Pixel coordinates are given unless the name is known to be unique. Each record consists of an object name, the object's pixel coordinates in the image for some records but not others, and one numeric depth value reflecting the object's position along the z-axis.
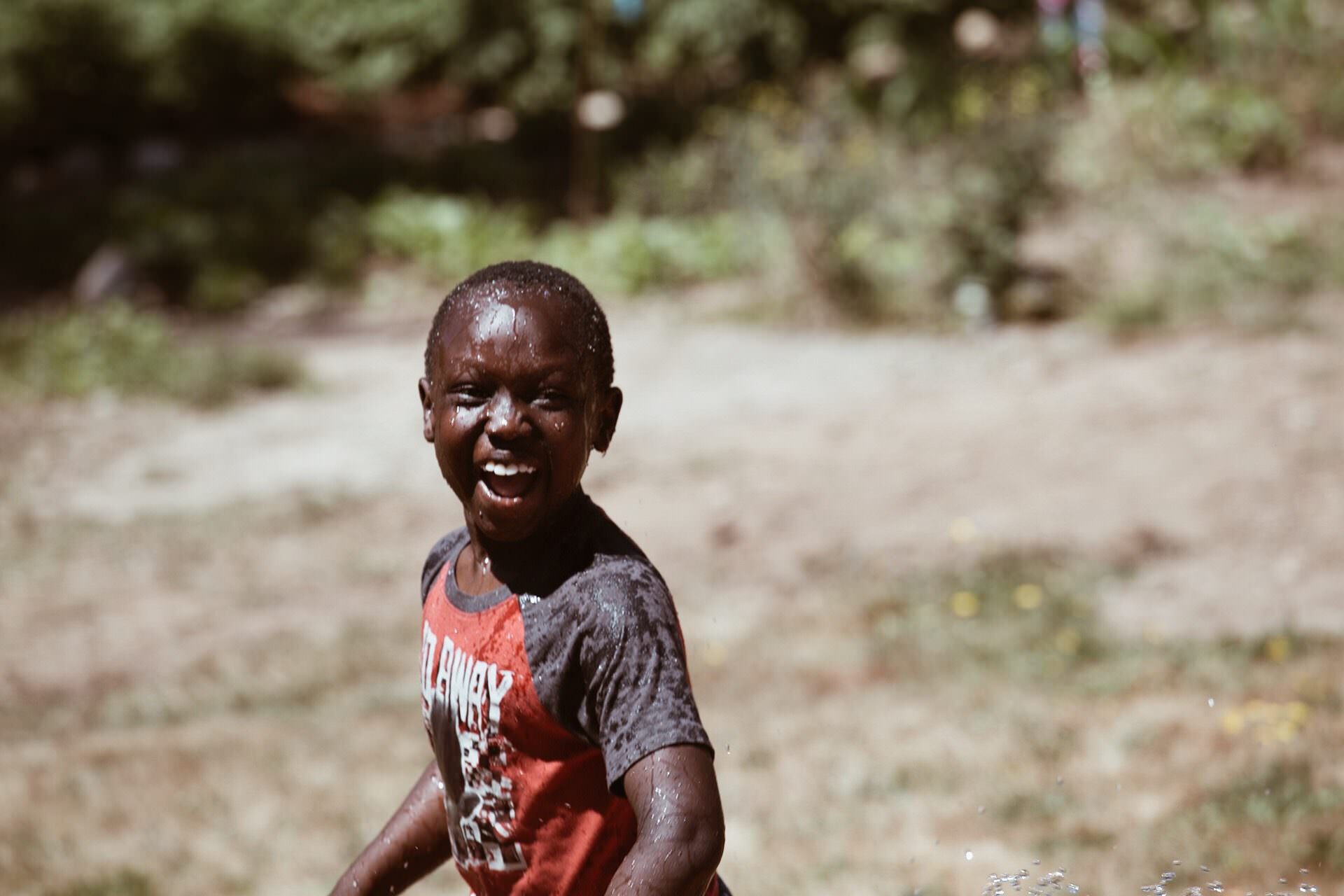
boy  3.98
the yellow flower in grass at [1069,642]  7.53
